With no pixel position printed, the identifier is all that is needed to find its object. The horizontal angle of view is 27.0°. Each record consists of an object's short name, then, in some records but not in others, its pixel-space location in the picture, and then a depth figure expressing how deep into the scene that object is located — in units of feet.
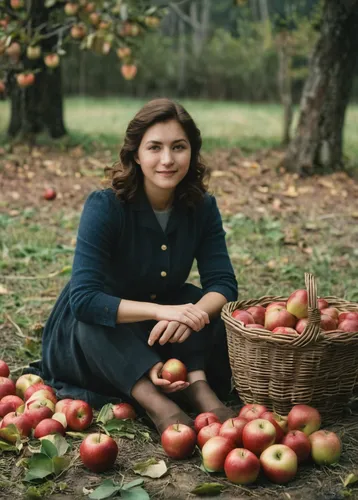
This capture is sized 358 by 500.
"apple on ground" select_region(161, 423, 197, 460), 8.38
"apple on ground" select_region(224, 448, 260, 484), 7.75
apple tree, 20.95
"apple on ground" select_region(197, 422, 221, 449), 8.46
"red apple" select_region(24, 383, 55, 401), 9.93
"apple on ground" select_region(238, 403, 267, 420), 8.70
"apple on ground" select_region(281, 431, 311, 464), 8.13
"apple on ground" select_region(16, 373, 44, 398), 10.25
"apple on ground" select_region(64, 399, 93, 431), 9.16
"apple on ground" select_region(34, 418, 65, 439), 8.84
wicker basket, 8.74
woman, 9.43
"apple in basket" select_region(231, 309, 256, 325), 9.50
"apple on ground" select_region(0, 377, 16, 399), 9.86
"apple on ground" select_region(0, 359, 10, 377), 10.50
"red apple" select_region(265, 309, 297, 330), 9.43
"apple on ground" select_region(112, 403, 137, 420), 9.59
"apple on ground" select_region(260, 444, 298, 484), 7.83
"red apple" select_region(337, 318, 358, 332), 9.30
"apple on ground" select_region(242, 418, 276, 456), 8.02
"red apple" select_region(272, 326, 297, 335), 9.07
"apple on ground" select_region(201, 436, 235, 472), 7.99
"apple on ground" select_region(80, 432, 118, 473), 8.02
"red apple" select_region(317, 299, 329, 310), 10.16
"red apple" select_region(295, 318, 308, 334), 9.32
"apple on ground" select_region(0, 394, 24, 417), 9.45
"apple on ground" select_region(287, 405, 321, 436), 8.63
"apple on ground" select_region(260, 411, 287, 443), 8.32
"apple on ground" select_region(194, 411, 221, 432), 8.84
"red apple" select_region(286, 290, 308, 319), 9.54
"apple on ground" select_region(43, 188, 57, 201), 22.57
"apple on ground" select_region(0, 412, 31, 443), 8.84
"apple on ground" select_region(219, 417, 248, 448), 8.23
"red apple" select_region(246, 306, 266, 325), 9.83
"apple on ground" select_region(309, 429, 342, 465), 8.18
